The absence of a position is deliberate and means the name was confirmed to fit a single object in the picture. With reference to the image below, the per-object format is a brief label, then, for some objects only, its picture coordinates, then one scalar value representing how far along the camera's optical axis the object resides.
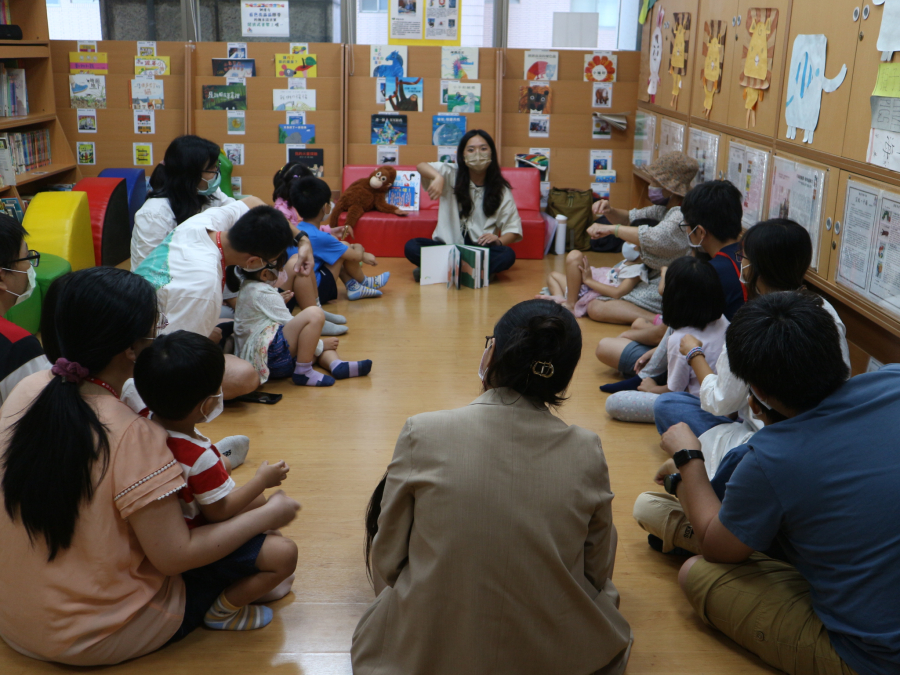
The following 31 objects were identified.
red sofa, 5.84
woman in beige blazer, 1.48
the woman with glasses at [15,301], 2.01
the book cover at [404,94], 6.59
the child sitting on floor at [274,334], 3.35
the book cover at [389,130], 6.63
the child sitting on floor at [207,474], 1.74
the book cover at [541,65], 6.59
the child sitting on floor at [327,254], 4.26
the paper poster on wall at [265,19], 6.66
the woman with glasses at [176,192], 3.53
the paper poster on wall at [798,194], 3.14
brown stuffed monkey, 5.79
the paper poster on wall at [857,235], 2.75
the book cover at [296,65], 6.57
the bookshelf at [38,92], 5.66
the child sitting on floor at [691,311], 2.80
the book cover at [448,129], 6.62
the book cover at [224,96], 6.61
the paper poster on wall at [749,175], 3.68
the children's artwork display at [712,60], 4.33
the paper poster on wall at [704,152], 4.34
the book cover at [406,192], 6.12
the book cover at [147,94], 6.59
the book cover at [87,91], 6.55
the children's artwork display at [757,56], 3.63
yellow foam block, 4.56
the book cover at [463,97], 6.61
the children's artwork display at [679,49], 5.05
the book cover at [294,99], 6.63
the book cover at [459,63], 6.57
